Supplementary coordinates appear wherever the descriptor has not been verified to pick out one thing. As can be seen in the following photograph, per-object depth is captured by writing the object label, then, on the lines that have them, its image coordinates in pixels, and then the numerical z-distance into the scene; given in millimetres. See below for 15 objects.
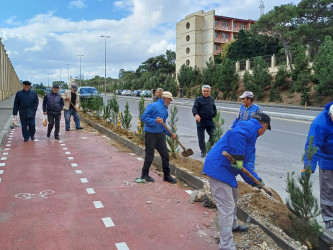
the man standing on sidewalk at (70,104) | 12805
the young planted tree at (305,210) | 3584
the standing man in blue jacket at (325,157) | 4031
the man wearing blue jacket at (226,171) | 3414
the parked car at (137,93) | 60494
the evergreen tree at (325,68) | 30594
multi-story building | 67500
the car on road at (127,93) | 65375
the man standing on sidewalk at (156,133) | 5938
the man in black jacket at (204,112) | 8148
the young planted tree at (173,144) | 7565
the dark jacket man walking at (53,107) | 11045
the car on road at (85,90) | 26484
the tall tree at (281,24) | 41625
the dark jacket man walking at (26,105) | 10425
